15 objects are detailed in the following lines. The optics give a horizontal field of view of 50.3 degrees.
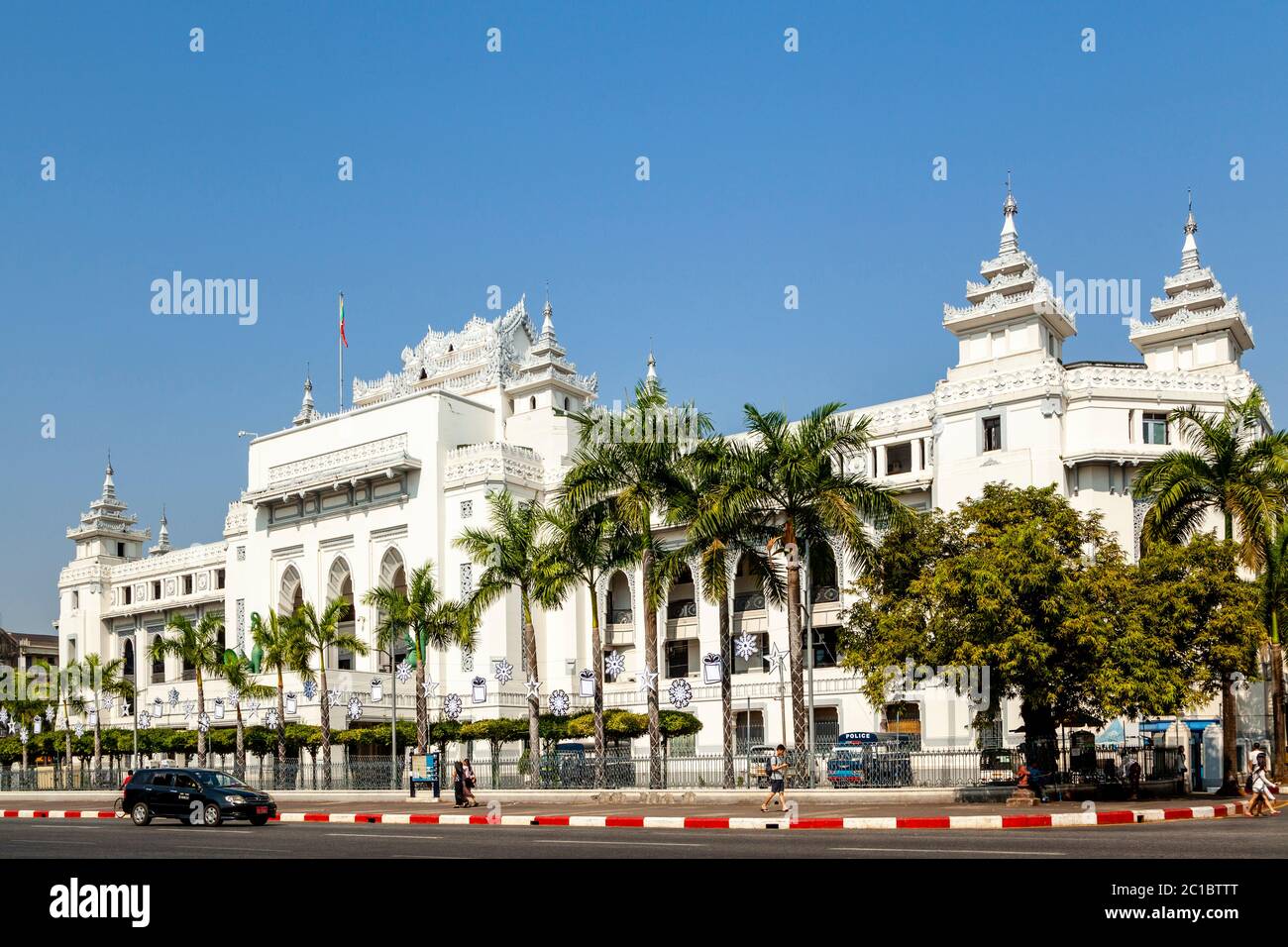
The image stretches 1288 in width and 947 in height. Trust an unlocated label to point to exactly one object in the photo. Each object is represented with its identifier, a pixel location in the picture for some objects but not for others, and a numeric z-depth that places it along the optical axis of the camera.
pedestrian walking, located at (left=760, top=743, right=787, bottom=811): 28.81
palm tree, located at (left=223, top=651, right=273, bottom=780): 57.28
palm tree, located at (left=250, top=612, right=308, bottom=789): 54.97
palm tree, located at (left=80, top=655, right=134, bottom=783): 73.12
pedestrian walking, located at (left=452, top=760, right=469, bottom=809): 36.16
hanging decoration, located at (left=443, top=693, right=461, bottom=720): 53.18
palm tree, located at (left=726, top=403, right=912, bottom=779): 36.28
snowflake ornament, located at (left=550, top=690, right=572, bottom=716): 49.91
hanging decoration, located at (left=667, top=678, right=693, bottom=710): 46.31
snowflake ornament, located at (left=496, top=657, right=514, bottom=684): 52.80
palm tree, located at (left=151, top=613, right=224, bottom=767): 60.84
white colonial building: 51.41
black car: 30.09
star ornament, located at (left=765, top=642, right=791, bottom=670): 49.09
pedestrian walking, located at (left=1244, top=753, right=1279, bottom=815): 27.64
